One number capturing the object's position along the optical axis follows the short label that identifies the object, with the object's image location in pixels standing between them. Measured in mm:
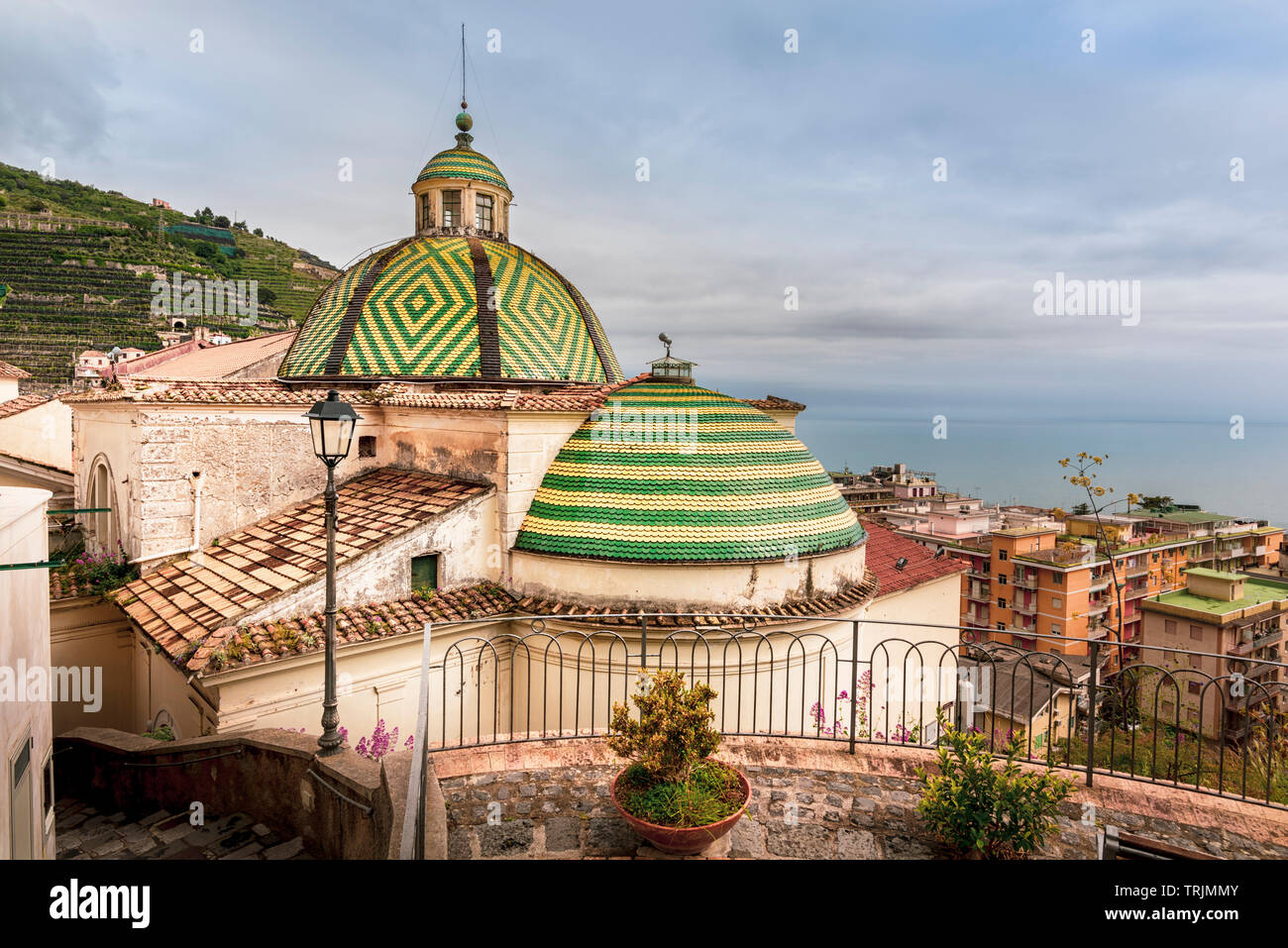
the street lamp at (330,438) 6285
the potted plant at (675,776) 4578
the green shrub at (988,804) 4438
